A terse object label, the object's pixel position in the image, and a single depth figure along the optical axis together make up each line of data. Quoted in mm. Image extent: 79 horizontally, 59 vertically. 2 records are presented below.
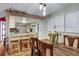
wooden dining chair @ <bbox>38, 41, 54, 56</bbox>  866
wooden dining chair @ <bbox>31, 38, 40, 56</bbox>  871
